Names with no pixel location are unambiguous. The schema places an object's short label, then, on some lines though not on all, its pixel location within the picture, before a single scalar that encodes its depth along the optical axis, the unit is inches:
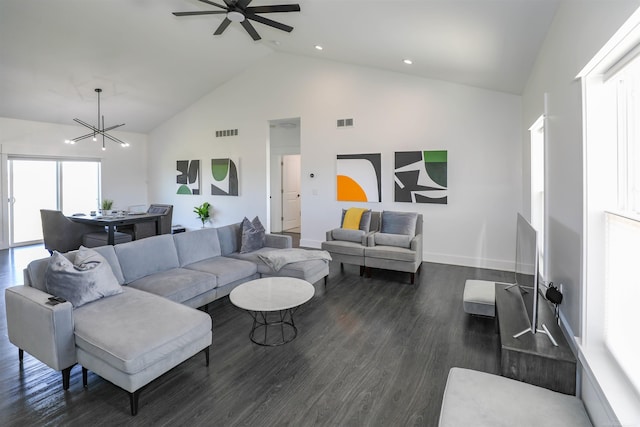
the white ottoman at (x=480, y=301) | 136.0
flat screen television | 86.7
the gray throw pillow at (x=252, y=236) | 184.5
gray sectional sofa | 85.7
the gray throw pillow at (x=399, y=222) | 211.6
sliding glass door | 298.4
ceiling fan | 135.2
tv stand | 79.0
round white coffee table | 116.6
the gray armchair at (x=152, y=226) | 259.4
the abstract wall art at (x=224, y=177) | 327.3
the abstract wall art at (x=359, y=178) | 257.0
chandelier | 313.7
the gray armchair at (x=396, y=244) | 191.6
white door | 382.3
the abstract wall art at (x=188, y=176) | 352.5
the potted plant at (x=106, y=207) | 268.7
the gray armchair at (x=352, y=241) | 206.2
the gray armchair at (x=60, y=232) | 240.1
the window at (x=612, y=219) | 62.7
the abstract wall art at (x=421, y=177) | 233.8
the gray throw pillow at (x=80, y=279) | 103.0
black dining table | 229.5
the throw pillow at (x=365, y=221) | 222.2
